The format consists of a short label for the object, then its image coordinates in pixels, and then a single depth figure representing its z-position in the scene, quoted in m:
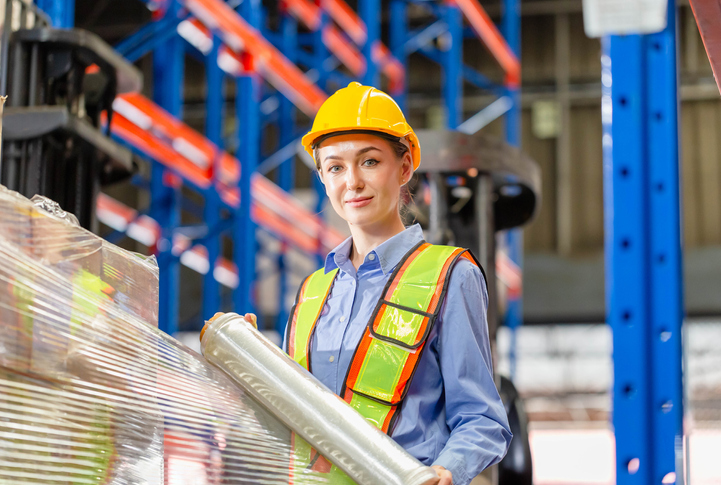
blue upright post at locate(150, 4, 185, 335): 7.56
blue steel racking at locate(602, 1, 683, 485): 2.82
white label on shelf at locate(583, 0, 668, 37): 2.92
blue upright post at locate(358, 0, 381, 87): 8.82
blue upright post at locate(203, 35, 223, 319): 7.77
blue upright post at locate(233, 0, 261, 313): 6.85
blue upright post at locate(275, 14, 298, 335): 10.56
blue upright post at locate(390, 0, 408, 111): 10.93
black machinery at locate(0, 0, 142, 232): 3.32
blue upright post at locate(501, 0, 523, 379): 11.95
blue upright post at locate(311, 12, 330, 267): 10.16
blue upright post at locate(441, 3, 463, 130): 10.12
